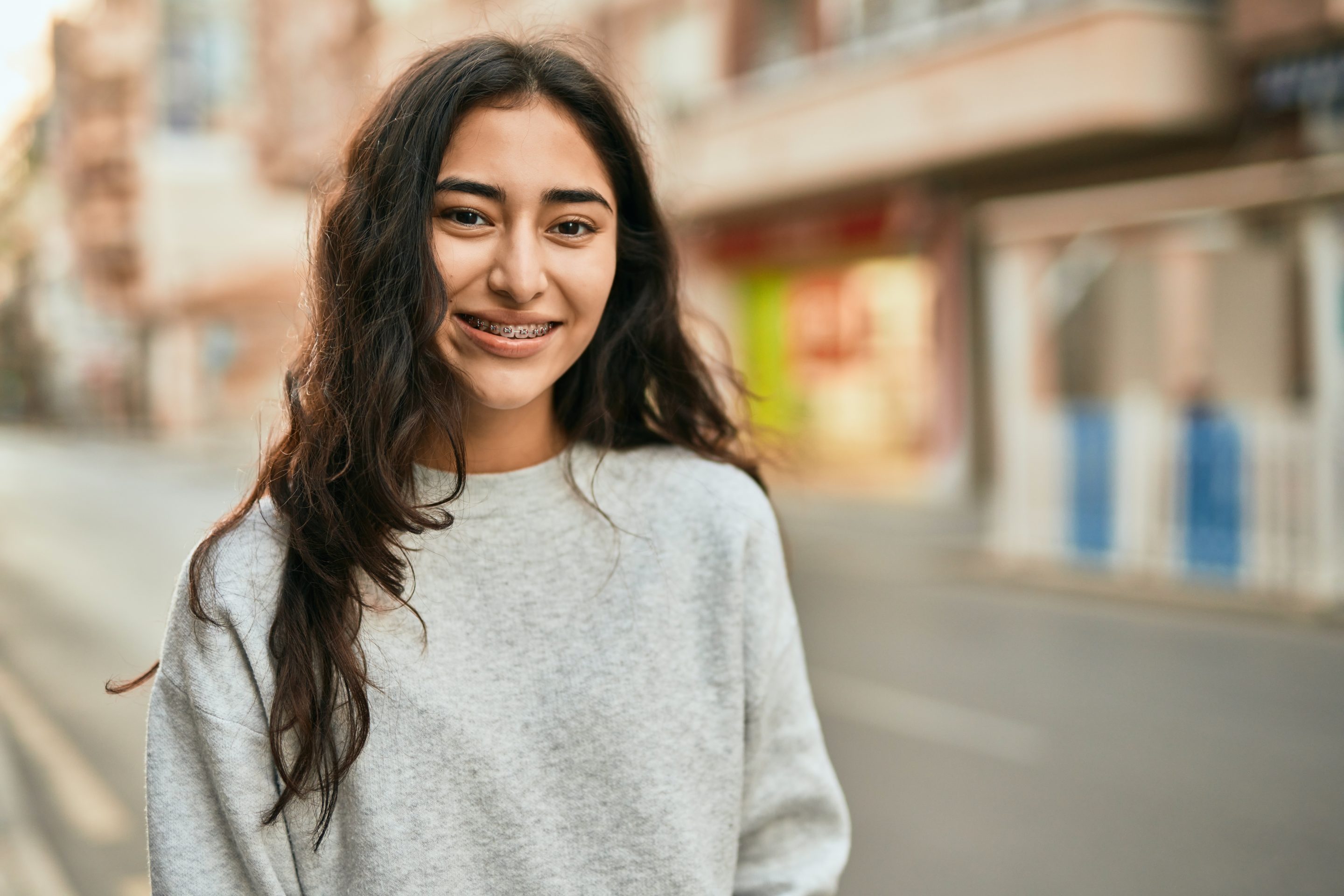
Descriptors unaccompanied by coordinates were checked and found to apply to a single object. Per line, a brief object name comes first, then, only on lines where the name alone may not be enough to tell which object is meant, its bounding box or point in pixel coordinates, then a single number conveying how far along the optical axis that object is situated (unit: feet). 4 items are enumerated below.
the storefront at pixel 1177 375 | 28.94
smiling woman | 4.10
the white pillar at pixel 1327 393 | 27.99
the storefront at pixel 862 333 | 52.47
